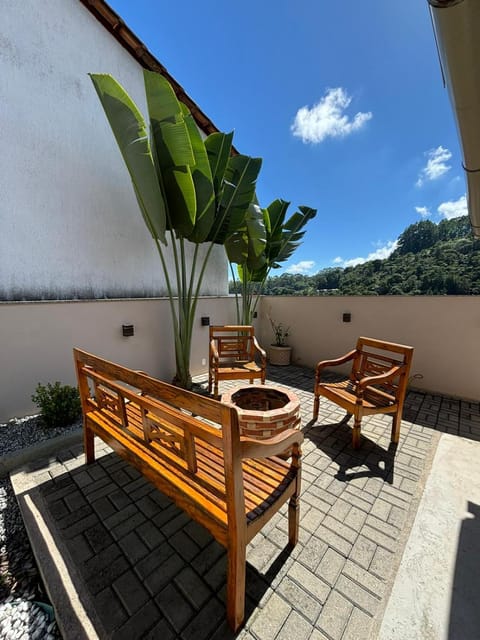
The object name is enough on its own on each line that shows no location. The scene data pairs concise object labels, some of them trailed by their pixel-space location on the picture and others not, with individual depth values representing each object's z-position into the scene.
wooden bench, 1.04
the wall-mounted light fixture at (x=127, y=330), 3.63
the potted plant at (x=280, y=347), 5.45
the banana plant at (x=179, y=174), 2.72
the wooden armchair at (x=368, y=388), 2.43
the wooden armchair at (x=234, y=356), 3.51
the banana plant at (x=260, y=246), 4.33
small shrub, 2.64
